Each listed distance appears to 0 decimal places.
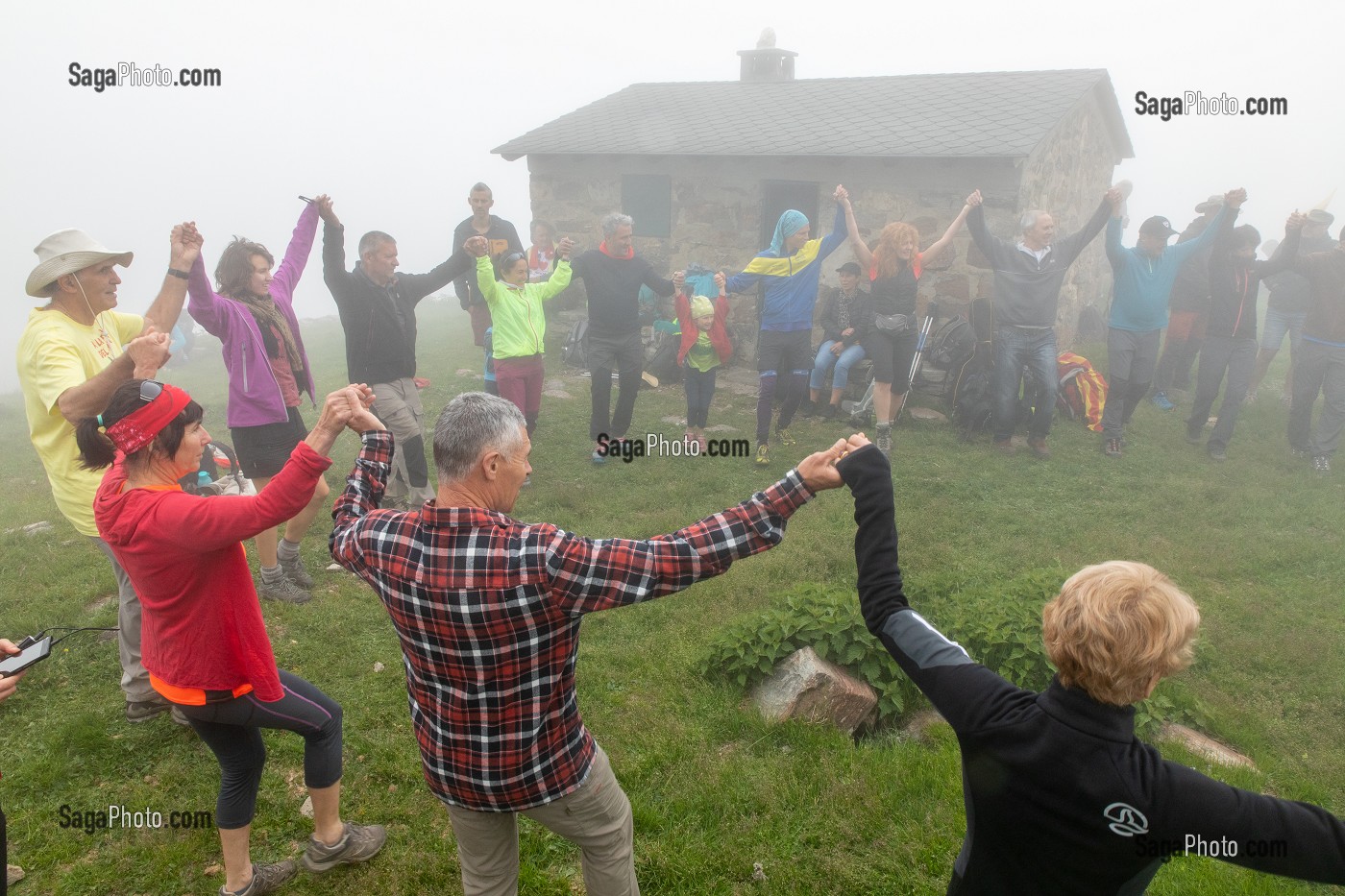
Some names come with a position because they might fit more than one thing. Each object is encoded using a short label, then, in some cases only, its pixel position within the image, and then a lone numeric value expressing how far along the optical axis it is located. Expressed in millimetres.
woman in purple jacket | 4824
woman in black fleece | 1533
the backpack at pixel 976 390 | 9008
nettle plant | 4059
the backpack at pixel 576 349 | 12117
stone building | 10680
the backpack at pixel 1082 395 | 9547
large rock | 3963
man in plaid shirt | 1954
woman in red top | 2426
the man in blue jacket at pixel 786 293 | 7766
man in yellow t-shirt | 3334
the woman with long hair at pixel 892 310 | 8086
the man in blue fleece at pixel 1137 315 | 8625
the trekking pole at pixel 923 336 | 9023
